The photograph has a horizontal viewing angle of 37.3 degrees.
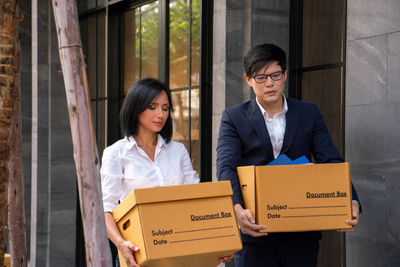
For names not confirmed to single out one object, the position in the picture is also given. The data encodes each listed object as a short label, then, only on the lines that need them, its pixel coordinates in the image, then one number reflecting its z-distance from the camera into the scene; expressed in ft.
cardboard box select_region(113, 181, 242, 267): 8.88
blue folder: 10.21
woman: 10.55
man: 10.52
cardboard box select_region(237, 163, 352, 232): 9.98
